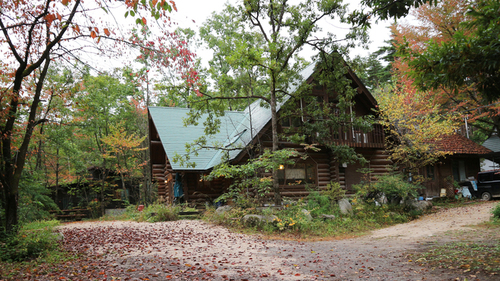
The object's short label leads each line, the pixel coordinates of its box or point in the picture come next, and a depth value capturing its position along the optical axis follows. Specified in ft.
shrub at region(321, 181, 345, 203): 46.75
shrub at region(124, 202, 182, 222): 48.44
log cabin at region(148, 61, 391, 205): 55.16
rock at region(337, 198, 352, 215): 45.37
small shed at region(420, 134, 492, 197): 70.95
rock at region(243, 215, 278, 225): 38.04
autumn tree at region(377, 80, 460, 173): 56.18
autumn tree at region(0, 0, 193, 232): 21.61
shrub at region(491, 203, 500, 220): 34.32
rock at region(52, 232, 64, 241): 29.24
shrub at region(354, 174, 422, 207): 45.04
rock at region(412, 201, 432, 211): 48.19
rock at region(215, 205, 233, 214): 46.46
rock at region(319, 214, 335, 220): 41.50
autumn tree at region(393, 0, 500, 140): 16.40
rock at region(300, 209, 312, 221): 39.46
